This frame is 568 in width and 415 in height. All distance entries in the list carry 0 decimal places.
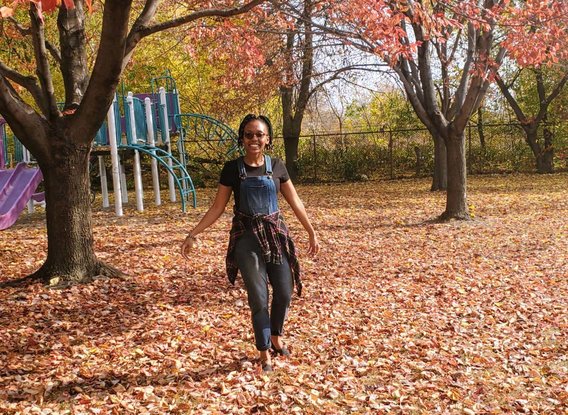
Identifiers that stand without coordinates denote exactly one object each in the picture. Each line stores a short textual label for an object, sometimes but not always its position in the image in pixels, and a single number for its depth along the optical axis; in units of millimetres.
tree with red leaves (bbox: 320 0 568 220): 8245
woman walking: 3713
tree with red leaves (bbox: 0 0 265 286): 5746
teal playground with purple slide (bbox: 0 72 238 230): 10391
